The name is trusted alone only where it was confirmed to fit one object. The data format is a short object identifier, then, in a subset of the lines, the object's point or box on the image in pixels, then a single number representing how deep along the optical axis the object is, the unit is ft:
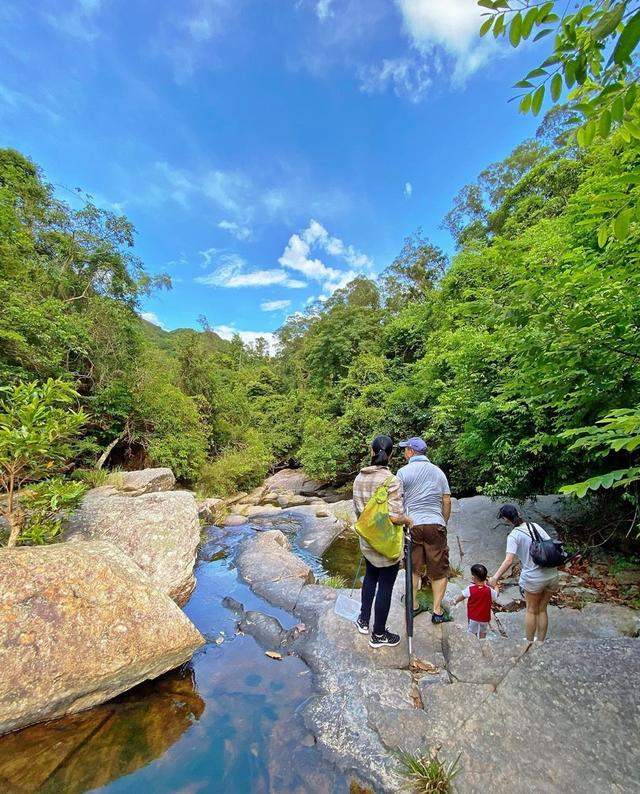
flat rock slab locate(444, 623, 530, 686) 10.73
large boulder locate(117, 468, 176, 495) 31.21
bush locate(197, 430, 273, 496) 48.52
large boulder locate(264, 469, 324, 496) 58.63
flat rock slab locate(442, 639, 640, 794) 7.48
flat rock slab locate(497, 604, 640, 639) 12.96
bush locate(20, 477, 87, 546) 13.98
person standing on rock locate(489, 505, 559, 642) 11.59
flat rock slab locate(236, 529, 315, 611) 18.60
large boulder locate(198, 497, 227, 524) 34.17
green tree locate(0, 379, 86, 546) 13.07
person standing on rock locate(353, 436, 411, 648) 11.84
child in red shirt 12.41
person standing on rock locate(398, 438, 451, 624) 13.70
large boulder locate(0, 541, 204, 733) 9.82
